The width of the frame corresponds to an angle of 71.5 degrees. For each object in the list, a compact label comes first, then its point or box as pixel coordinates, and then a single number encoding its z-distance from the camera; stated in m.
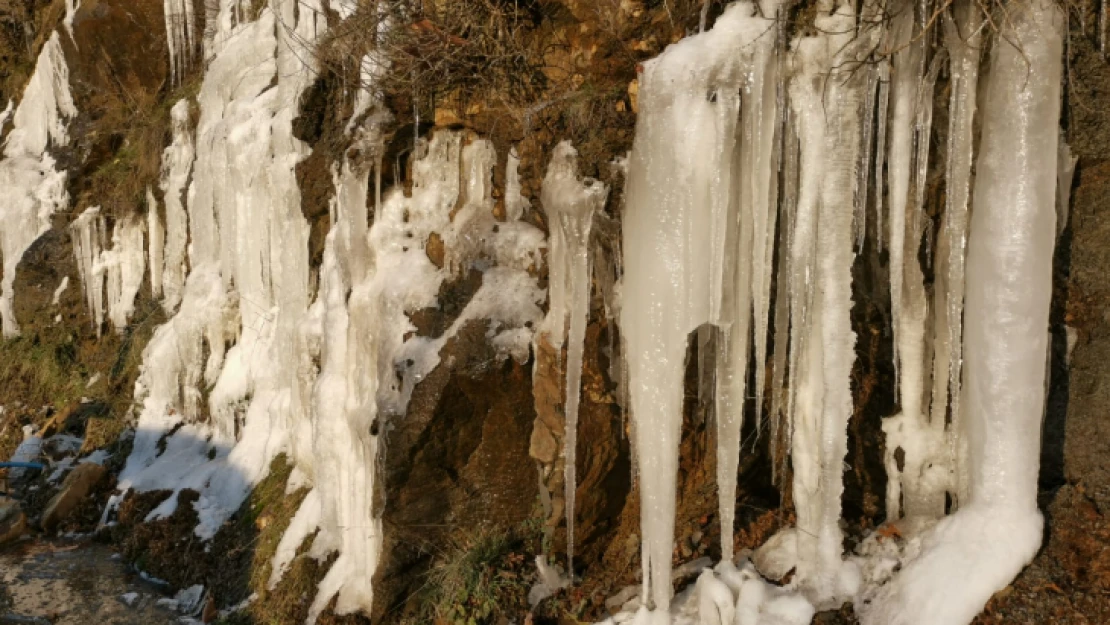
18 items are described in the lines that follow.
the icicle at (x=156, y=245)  8.91
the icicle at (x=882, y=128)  3.16
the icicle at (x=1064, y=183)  3.15
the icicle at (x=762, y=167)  3.25
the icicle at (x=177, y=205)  8.60
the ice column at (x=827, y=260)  3.22
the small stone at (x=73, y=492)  7.00
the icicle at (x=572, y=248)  3.96
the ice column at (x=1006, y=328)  2.89
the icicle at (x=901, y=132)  3.11
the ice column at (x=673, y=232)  3.32
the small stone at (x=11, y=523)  6.71
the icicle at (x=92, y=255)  9.41
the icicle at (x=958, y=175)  3.00
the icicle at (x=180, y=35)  9.70
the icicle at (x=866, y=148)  3.17
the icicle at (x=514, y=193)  4.78
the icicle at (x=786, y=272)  3.33
